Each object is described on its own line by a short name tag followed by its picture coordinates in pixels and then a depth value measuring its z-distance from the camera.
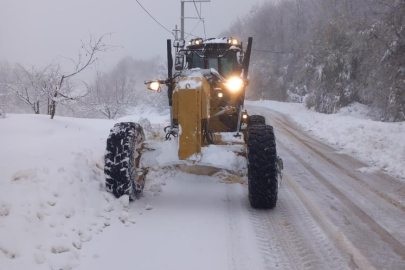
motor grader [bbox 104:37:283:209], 4.54
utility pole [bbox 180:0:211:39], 20.77
